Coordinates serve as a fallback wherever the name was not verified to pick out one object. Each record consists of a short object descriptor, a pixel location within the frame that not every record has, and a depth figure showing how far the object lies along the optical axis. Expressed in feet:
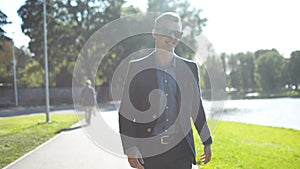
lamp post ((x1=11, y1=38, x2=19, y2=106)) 124.77
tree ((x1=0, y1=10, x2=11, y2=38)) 26.43
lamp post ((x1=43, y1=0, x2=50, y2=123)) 52.62
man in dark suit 8.86
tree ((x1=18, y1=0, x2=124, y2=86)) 114.11
